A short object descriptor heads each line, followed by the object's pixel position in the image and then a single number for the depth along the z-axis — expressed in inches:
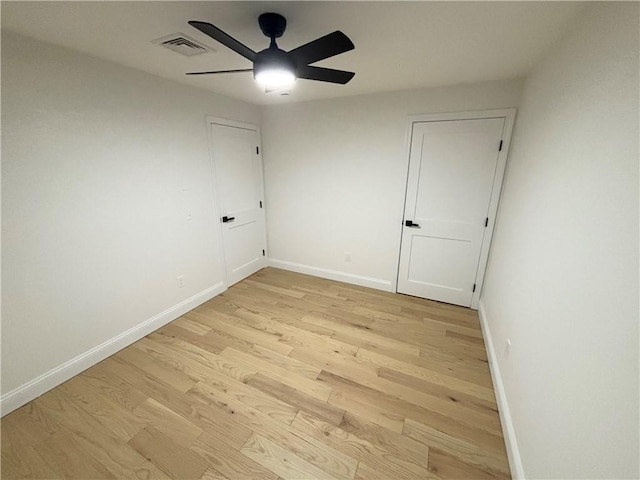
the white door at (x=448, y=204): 98.6
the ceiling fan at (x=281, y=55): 46.8
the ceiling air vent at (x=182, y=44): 61.1
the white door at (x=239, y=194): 117.0
